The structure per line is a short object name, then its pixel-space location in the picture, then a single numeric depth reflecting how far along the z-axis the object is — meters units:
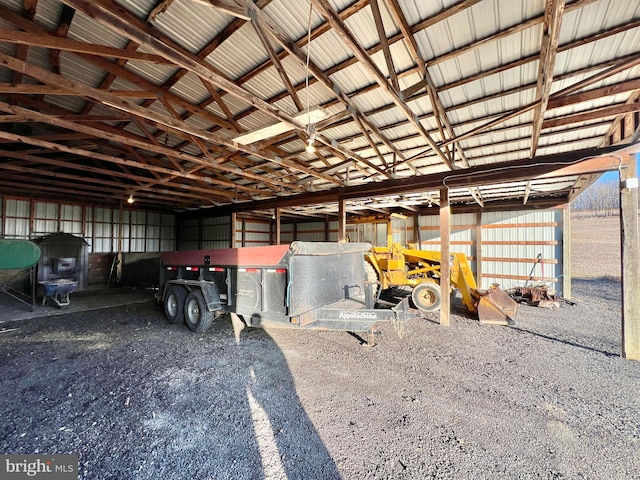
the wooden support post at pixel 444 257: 5.96
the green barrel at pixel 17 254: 6.81
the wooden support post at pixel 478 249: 11.11
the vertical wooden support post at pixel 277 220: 10.75
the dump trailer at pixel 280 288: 3.73
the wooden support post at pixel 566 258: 9.10
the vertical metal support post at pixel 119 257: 12.80
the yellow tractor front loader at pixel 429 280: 6.23
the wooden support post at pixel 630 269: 4.27
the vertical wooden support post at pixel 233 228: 11.89
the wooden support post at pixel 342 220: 8.18
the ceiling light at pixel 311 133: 3.25
